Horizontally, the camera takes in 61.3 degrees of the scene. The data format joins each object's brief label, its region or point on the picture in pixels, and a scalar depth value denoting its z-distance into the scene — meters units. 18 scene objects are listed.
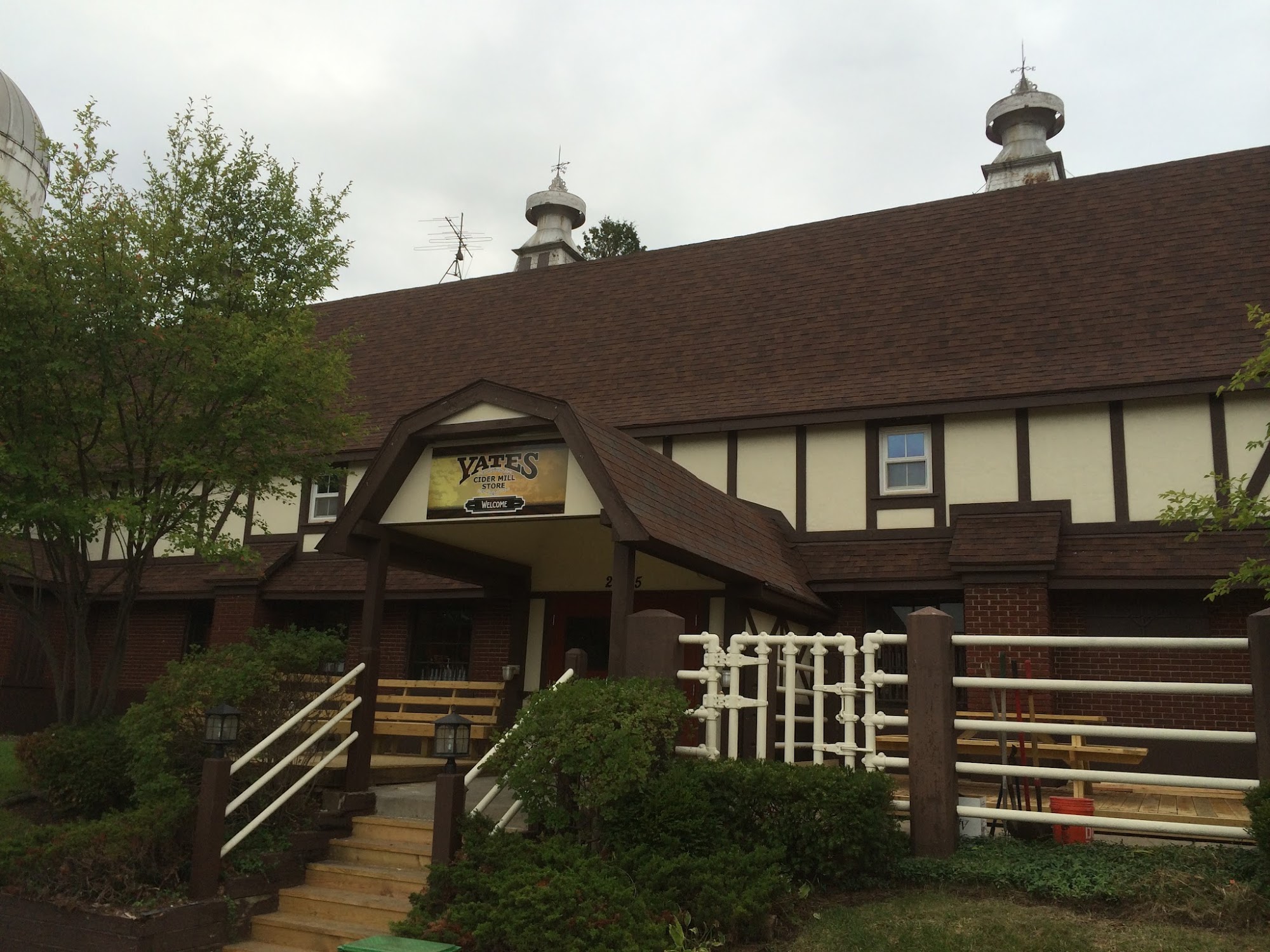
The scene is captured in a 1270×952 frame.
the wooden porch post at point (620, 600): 8.77
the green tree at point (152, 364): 11.43
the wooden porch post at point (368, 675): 9.90
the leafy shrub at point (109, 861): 8.18
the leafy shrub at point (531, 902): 6.28
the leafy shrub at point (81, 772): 10.49
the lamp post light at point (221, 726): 8.41
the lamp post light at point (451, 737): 8.15
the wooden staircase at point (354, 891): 8.08
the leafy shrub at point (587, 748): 7.34
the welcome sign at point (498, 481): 9.80
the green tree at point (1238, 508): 8.88
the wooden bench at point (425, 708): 14.29
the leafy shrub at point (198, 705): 9.37
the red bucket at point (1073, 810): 7.65
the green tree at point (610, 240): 39.91
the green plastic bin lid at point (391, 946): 5.03
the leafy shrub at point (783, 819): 7.25
